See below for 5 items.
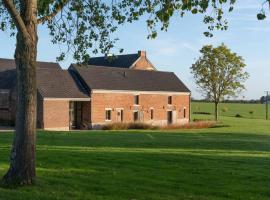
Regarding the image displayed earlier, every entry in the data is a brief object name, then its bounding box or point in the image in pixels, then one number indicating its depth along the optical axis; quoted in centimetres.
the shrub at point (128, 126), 5091
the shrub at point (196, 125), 5464
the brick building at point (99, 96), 4966
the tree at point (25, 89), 1066
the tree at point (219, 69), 7269
